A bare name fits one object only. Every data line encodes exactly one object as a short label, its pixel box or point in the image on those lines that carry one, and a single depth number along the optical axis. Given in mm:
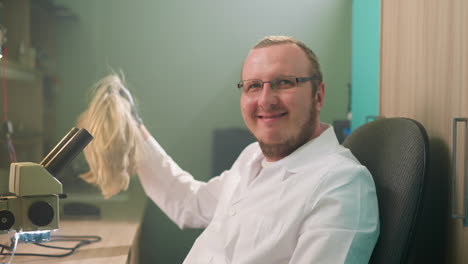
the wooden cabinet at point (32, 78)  2088
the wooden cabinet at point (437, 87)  1031
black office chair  978
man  1014
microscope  980
